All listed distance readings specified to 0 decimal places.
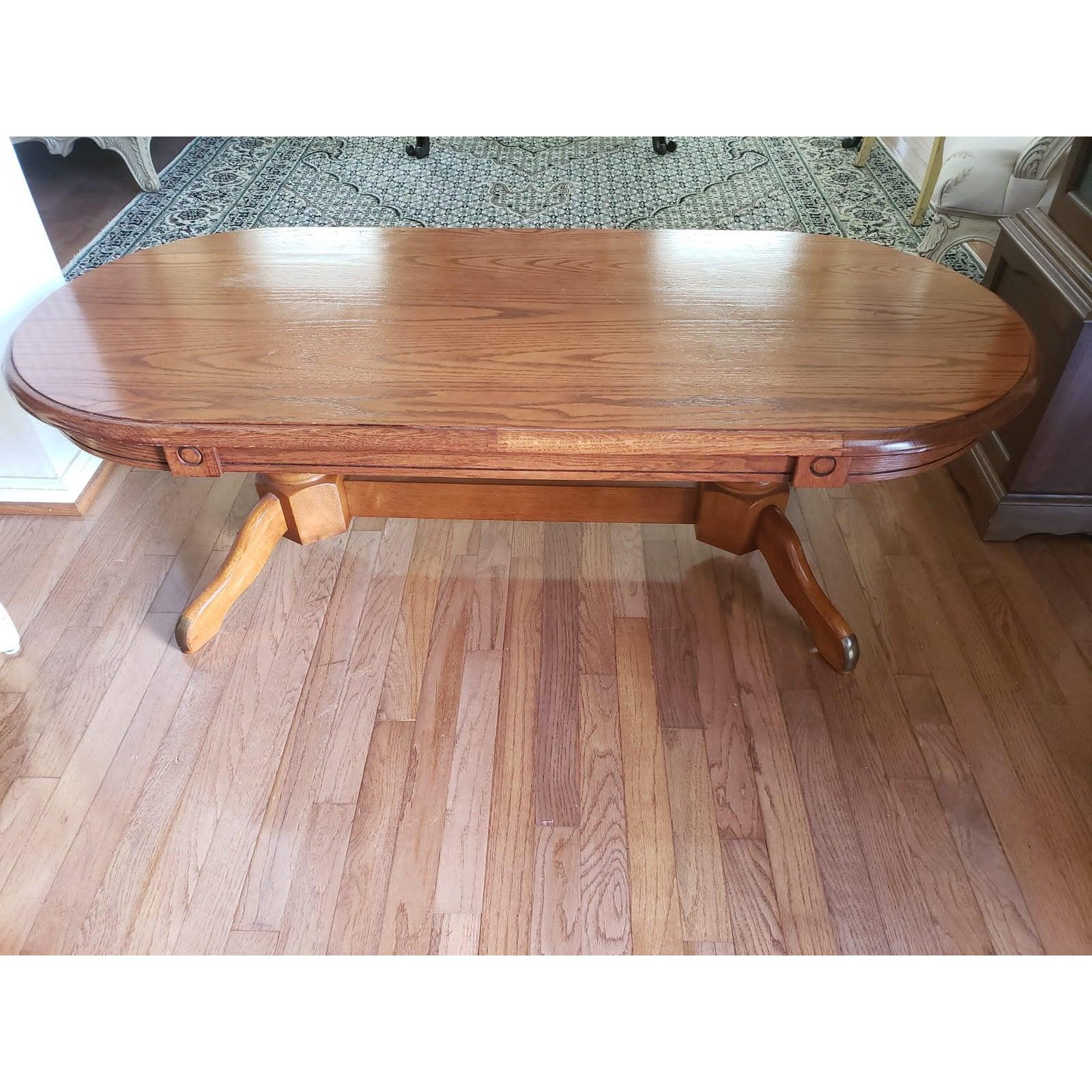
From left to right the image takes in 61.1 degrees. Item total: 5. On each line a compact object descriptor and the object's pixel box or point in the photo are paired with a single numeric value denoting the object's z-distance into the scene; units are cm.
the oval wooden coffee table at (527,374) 133
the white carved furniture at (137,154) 340
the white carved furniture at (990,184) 247
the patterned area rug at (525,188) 325
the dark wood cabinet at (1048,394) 176
